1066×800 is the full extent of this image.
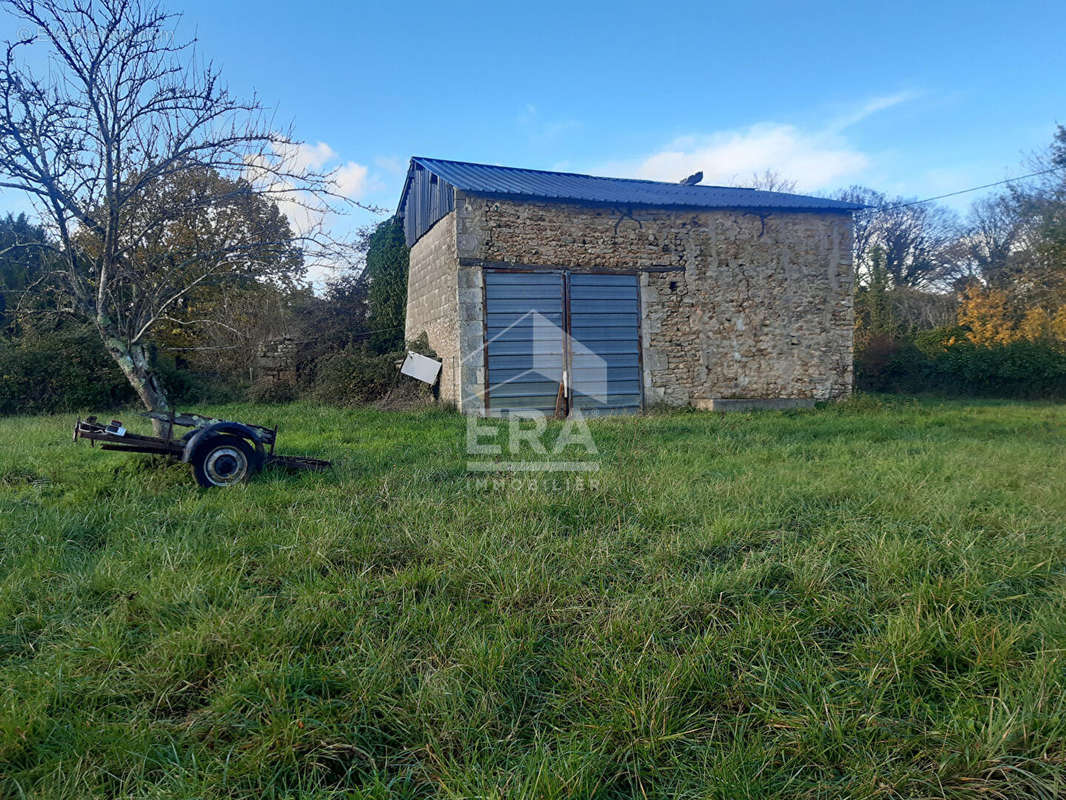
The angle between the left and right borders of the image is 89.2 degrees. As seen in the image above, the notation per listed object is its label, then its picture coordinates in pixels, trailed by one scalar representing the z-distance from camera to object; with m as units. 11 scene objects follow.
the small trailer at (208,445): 4.23
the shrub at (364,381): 11.30
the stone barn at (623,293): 9.77
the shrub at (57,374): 10.61
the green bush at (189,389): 12.21
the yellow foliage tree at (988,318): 19.41
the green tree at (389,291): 13.67
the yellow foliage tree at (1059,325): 17.77
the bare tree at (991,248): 20.36
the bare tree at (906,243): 24.75
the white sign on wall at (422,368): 10.75
